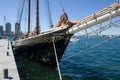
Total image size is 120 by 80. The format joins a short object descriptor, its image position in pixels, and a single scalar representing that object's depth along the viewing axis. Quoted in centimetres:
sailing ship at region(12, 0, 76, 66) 666
